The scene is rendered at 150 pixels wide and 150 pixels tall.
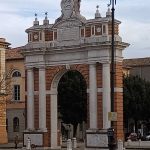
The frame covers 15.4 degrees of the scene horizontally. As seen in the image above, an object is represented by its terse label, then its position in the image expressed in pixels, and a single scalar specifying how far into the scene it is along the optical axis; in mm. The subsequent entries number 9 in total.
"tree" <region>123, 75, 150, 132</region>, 68062
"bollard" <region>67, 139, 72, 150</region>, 40150
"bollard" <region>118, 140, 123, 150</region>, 37747
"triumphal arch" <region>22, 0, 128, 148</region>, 40438
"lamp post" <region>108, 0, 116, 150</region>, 26281
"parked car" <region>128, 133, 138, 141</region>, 58147
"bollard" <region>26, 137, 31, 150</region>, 42381
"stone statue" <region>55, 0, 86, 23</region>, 42469
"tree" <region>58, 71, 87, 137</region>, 63000
